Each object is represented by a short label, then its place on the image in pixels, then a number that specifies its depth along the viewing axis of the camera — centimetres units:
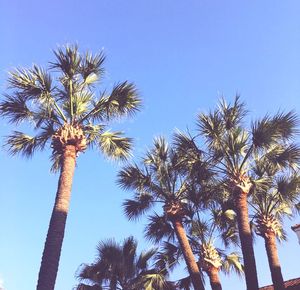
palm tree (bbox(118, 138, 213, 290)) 1294
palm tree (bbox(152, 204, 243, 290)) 1316
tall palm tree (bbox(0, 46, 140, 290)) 942
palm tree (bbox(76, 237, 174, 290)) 1431
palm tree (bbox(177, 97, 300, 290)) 1111
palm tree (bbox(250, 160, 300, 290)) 1276
